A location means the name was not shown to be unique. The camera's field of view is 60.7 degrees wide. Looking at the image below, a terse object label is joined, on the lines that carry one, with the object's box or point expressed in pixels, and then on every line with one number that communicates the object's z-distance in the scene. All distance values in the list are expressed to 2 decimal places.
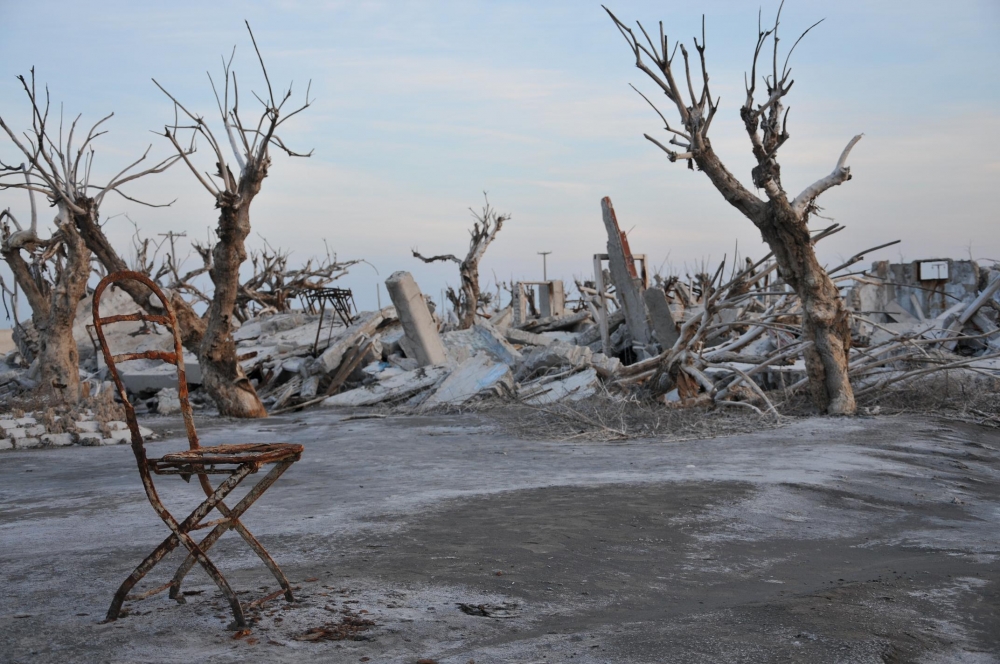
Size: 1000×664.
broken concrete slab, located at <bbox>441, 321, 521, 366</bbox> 15.29
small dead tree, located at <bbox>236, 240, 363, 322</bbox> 25.91
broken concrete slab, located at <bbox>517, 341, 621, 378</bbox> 12.71
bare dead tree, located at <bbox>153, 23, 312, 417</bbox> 11.88
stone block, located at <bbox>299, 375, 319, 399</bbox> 14.16
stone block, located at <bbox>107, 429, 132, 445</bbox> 9.55
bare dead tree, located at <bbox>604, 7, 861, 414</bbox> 8.83
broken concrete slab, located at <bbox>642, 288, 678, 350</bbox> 13.94
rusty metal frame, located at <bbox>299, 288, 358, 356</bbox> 17.67
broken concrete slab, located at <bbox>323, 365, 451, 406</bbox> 13.06
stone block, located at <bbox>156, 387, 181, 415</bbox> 13.74
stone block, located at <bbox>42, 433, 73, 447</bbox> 9.47
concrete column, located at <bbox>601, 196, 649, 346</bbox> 14.95
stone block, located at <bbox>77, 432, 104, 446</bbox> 9.43
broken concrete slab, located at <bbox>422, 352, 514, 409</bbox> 12.16
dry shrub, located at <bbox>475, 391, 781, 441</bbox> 8.79
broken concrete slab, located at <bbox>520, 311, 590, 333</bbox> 19.75
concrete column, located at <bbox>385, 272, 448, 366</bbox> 14.68
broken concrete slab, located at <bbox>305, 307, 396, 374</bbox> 14.63
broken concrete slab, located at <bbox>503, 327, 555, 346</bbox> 17.69
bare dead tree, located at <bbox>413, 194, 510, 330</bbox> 23.86
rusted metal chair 2.81
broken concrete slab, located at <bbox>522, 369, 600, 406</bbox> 11.29
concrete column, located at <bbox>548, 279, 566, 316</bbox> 24.83
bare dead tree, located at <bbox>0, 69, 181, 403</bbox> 12.49
